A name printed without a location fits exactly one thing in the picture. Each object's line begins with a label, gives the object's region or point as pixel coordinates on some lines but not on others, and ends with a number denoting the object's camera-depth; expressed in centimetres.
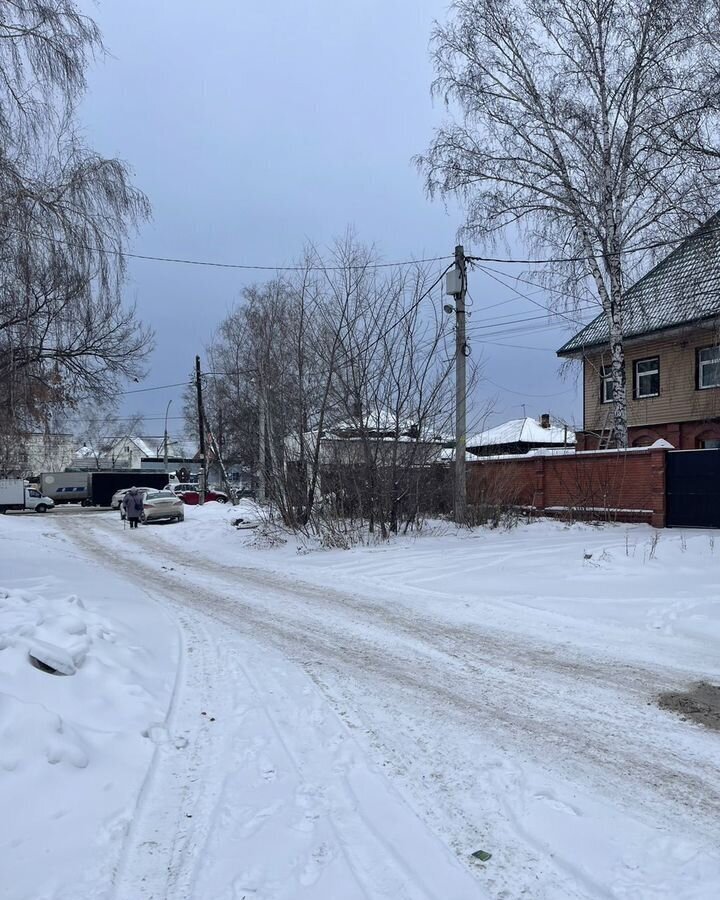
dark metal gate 1508
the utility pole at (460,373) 1692
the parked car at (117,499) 4809
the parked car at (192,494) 4669
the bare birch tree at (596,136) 1712
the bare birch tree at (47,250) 908
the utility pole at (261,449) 2019
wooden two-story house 2214
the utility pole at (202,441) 3951
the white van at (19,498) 4694
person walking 2891
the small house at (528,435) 5191
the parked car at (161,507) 3136
